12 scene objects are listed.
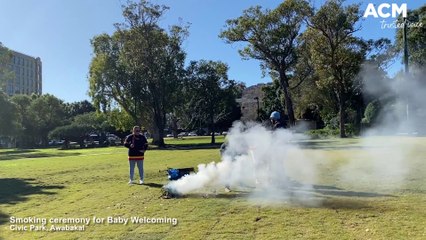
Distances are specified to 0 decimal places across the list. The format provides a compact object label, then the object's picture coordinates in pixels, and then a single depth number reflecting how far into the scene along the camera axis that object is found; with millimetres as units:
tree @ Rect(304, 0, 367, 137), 47562
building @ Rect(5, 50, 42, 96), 151375
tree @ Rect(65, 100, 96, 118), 124500
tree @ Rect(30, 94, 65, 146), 84250
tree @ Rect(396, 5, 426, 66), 29231
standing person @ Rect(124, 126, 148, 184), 15148
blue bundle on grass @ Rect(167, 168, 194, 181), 13120
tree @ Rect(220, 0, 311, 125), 51969
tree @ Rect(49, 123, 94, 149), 65938
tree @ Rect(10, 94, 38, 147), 81375
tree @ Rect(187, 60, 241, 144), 55312
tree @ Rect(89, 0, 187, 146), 51406
